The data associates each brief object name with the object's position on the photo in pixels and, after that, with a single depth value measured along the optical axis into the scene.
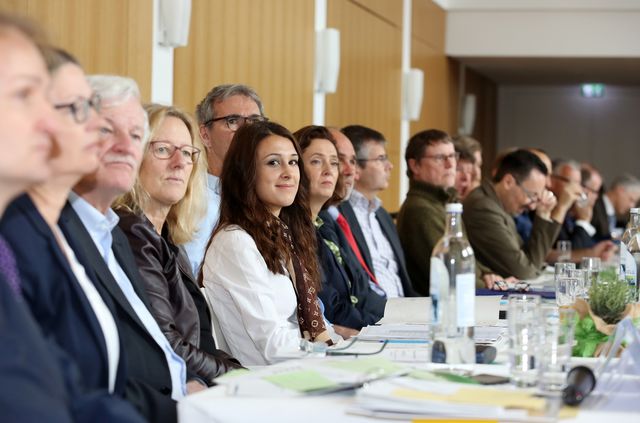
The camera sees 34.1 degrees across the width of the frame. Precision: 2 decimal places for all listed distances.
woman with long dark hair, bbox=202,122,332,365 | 3.09
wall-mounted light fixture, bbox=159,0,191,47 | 5.43
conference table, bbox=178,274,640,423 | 1.88
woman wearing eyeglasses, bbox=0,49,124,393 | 1.94
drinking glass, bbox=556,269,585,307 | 3.43
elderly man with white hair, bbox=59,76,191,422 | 2.28
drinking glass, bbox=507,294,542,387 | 2.13
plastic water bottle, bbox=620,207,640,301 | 3.73
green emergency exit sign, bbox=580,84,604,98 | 17.30
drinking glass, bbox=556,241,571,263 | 6.58
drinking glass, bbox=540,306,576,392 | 2.15
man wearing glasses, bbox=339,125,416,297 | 5.13
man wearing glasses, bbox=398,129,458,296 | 5.54
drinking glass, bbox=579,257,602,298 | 3.48
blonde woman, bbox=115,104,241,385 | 2.74
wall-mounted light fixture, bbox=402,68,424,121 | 11.14
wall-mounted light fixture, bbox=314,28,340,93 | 8.17
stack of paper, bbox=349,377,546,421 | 1.85
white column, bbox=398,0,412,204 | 11.08
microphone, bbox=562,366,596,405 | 1.98
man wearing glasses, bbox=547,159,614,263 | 7.55
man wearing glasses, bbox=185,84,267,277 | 4.41
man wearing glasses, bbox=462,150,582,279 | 6.10
